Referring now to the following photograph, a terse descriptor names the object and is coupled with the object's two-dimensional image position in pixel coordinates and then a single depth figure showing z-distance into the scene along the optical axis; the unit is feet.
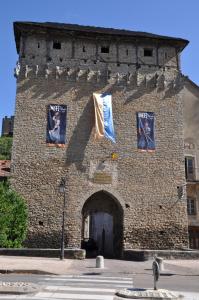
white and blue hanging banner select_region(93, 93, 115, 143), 74.28
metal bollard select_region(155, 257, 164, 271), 44.94
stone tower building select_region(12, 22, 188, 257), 71.92
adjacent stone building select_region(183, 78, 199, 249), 88.86
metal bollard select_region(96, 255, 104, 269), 47.41
